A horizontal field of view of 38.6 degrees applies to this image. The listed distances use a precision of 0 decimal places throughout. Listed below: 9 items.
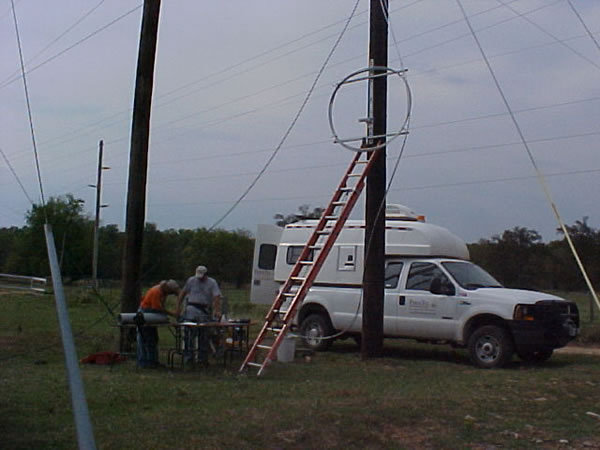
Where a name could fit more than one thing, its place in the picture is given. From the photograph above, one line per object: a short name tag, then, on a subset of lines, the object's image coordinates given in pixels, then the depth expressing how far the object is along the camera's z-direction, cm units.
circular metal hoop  1350
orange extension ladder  1270
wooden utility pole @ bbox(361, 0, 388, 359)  1445
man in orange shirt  1284
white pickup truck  1370
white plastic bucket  1402
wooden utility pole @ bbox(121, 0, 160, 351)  1443
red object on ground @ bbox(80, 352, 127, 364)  1325
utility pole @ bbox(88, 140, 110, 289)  4139
